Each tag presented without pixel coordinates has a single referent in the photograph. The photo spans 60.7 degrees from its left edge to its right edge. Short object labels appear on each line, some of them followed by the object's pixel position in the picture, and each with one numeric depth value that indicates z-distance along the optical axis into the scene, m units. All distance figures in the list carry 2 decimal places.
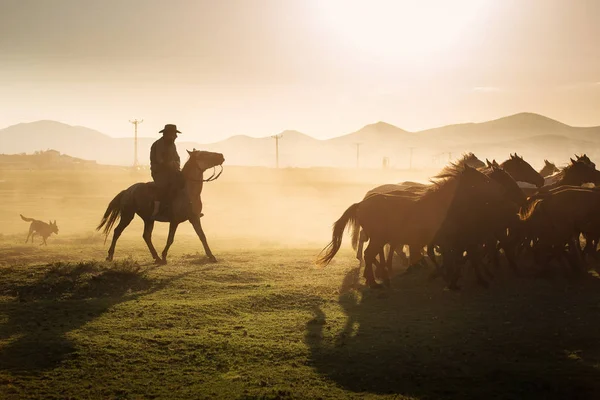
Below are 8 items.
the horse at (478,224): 11.77
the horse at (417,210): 12.08
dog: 27.83
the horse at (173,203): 15.56
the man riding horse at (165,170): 15.36
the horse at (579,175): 16.45
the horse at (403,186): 14.19
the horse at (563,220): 12.72
